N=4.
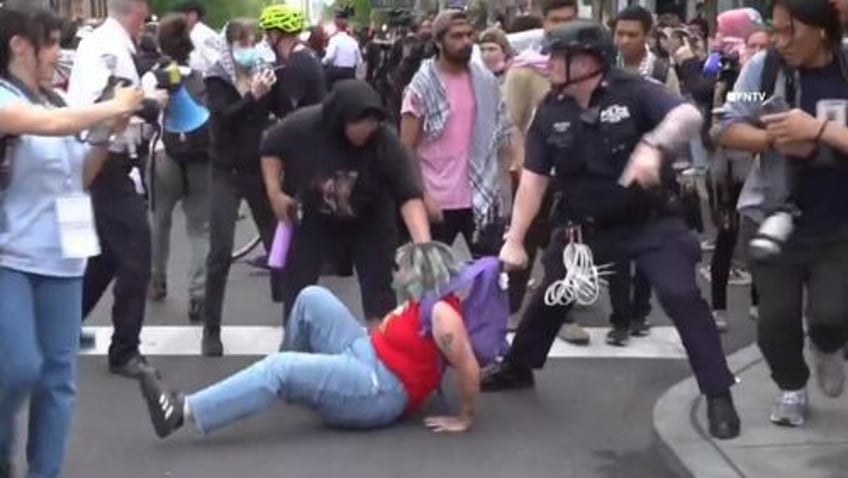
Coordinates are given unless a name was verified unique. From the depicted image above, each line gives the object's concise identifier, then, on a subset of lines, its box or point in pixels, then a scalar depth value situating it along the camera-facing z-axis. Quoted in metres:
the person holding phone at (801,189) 6.07
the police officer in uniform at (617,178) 6.40
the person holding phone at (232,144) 8.48
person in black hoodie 7.13
